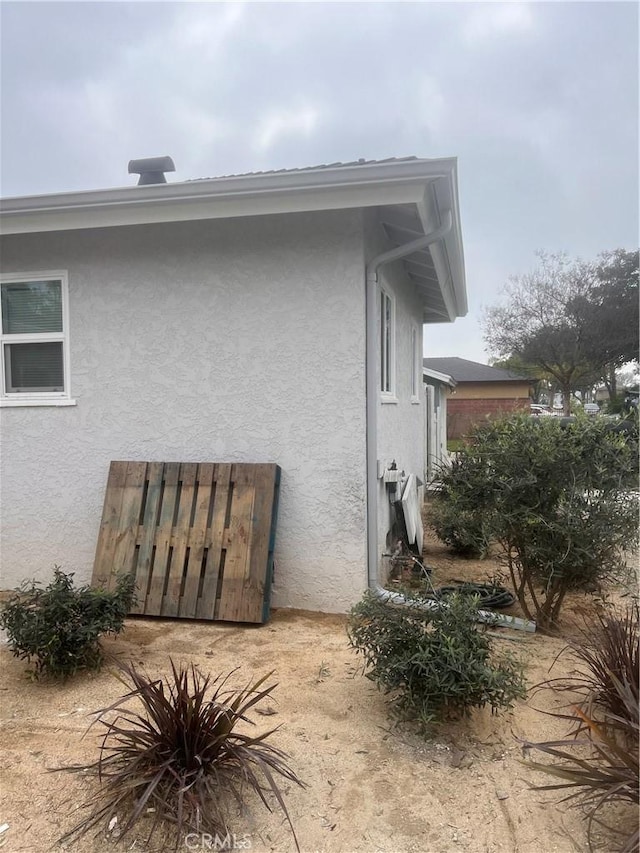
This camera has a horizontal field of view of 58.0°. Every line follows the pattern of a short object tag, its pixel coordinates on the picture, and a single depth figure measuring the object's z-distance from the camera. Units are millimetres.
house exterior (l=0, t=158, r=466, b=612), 4703
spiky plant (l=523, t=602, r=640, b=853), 2119
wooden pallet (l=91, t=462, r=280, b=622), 4664
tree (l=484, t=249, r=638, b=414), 28031
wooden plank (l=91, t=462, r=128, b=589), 4934
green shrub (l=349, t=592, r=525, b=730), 2771
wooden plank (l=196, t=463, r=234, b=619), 4680
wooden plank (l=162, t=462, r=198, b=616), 4766
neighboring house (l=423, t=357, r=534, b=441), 28200
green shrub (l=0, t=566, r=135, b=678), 3471
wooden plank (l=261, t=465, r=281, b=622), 4621
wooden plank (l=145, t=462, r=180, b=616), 4785
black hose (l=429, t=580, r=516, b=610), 4834
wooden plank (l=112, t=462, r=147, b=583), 4928
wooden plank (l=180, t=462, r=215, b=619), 4723
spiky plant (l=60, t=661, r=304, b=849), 2227
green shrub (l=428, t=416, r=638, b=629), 3941
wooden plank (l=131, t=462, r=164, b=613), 4840
